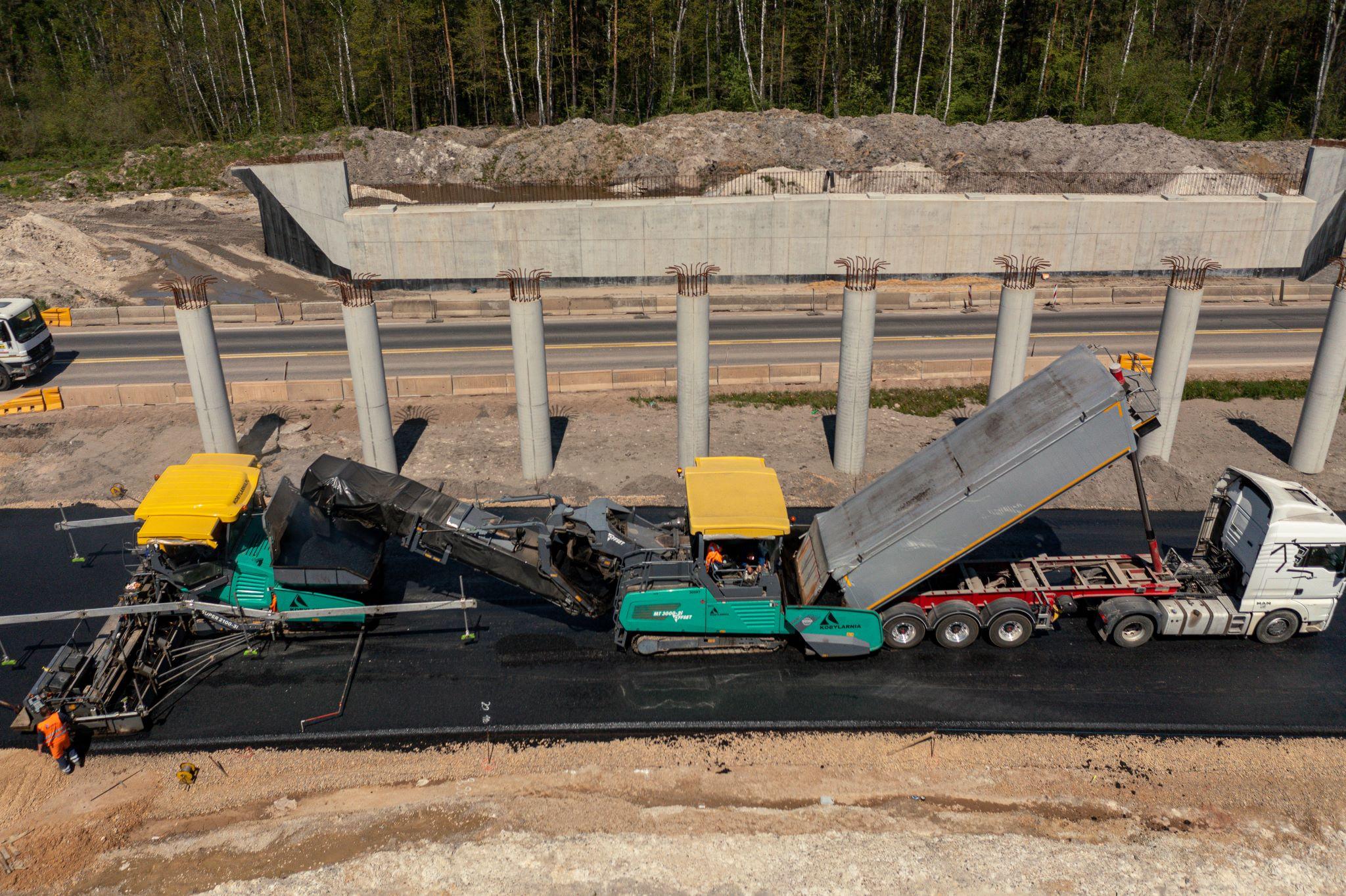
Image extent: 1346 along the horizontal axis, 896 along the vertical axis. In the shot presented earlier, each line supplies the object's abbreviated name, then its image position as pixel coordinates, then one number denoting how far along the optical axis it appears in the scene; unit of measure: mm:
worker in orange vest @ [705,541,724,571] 13375
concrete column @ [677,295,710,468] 18906
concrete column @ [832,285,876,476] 19250
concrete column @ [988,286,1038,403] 19772
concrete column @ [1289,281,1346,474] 18906
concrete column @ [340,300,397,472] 18766
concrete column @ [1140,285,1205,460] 19145
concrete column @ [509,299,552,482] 19141
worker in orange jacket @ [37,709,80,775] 11453
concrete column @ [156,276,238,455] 18875
